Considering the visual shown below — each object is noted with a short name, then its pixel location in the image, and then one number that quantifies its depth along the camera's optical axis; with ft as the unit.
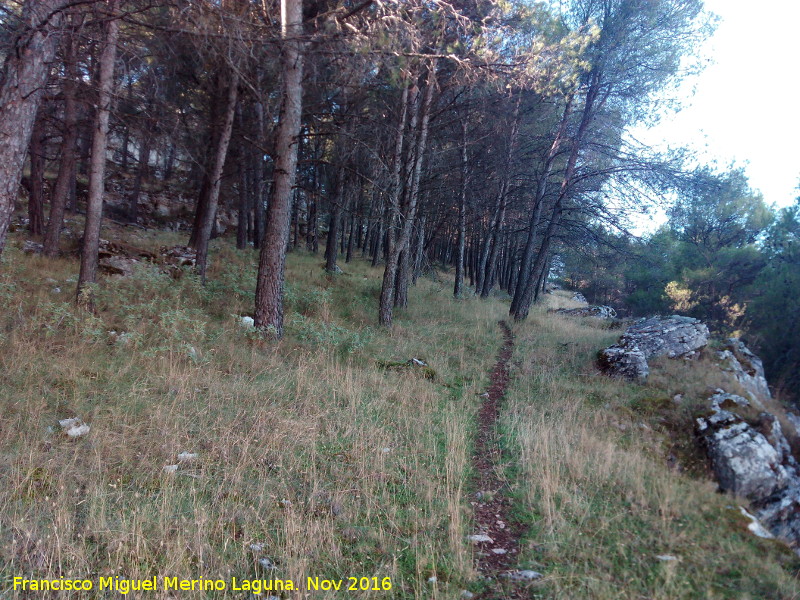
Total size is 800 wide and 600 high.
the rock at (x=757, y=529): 11.35
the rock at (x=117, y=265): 34.94
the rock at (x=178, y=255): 40.75
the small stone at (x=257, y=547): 9.80
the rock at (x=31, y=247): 37.50
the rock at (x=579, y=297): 152.40
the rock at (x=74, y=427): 13.41
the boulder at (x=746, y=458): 14.52
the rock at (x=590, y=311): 80.69
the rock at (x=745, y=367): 25.63
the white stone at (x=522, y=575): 9.53
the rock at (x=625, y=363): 27.35
